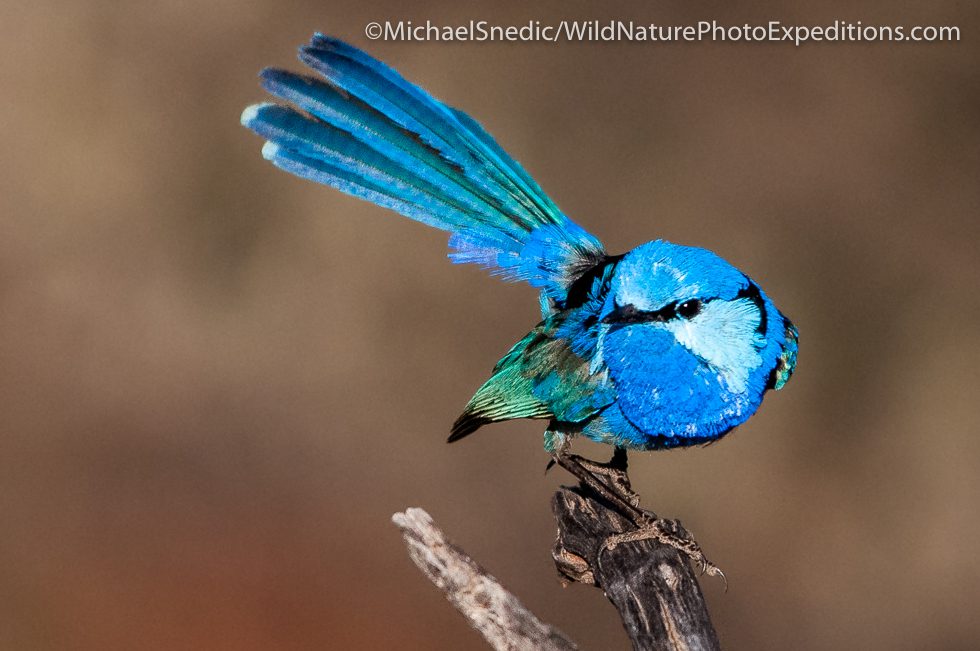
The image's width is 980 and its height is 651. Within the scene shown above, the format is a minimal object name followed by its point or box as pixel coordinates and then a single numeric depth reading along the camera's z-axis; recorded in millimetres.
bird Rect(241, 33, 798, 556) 4766
